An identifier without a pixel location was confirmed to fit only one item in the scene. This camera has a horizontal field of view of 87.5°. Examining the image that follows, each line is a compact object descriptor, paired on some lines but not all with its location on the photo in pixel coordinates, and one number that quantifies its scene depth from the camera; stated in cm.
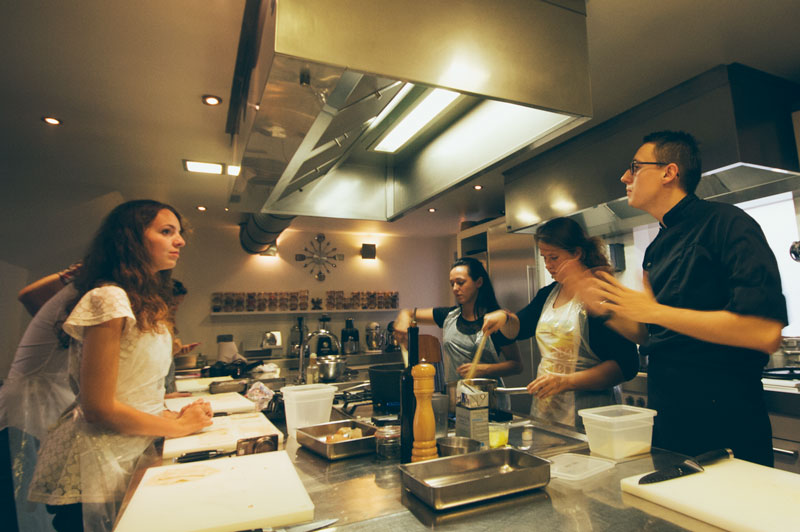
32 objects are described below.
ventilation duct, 388
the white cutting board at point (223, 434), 122
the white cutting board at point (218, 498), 74
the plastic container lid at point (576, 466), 100
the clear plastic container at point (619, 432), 112
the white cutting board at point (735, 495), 73
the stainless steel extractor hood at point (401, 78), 98
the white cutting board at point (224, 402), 174
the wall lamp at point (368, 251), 649
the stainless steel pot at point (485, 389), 129
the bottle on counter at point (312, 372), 227
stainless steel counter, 77
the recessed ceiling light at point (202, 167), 280
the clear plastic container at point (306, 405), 149
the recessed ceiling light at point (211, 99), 228
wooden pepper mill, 101
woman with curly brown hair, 119
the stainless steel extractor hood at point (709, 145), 207
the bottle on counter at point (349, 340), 591
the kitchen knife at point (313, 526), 75
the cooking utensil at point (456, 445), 108
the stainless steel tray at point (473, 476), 81
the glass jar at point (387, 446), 116
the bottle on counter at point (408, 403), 104
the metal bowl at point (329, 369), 253
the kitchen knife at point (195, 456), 112
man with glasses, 119
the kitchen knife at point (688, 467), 90
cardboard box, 112
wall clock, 615
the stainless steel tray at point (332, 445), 116
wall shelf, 563
